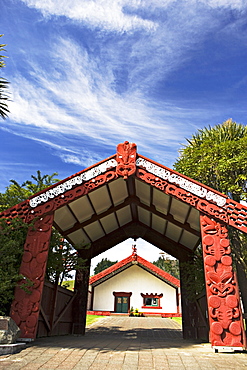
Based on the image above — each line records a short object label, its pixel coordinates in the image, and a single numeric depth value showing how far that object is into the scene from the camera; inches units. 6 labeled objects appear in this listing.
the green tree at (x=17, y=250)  313.1
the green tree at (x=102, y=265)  2288.4
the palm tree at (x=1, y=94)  352.5
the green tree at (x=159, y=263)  2348.9
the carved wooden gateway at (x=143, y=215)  303.9
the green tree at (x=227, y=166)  491.2
